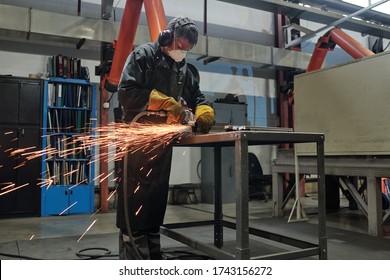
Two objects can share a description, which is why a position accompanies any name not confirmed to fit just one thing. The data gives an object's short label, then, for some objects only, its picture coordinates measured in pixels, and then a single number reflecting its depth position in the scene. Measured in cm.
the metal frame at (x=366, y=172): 338
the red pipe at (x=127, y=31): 363
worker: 221
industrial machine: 341
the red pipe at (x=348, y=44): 456
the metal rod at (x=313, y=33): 465
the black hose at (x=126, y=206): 215
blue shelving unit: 475
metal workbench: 181
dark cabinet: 459
